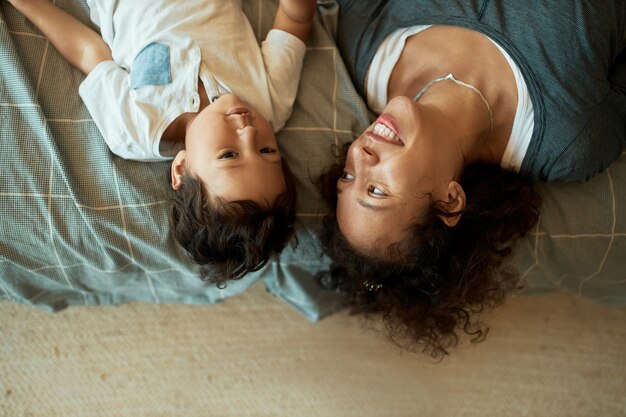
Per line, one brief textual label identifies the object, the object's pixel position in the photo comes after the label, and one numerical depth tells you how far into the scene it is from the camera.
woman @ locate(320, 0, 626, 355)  0.95
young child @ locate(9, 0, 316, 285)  0.99
